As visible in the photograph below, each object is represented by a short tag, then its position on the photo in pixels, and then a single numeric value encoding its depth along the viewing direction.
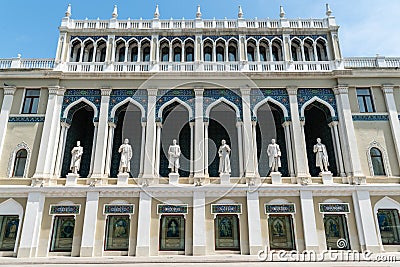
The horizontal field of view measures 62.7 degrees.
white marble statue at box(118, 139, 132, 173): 17.19
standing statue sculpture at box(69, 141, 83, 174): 17.14
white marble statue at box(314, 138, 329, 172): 17.34
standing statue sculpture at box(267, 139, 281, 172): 17.23
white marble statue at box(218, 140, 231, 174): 17.11
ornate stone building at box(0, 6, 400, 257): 16.09
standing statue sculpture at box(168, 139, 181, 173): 17.28
